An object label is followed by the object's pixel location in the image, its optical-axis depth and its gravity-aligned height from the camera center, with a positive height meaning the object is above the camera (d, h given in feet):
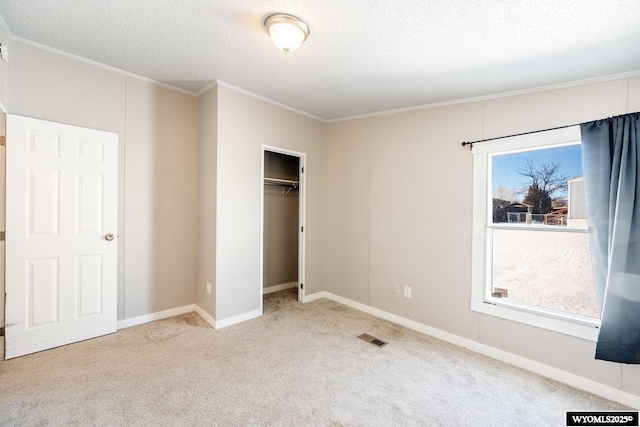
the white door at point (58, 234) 7.54 -0.75
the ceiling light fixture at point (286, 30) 6.03 +4.18
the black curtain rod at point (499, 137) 7.78 +2.48
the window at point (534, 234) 7.64 -0.61
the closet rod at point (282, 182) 13.41 +1.56
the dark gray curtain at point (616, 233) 6.55 -0.44
